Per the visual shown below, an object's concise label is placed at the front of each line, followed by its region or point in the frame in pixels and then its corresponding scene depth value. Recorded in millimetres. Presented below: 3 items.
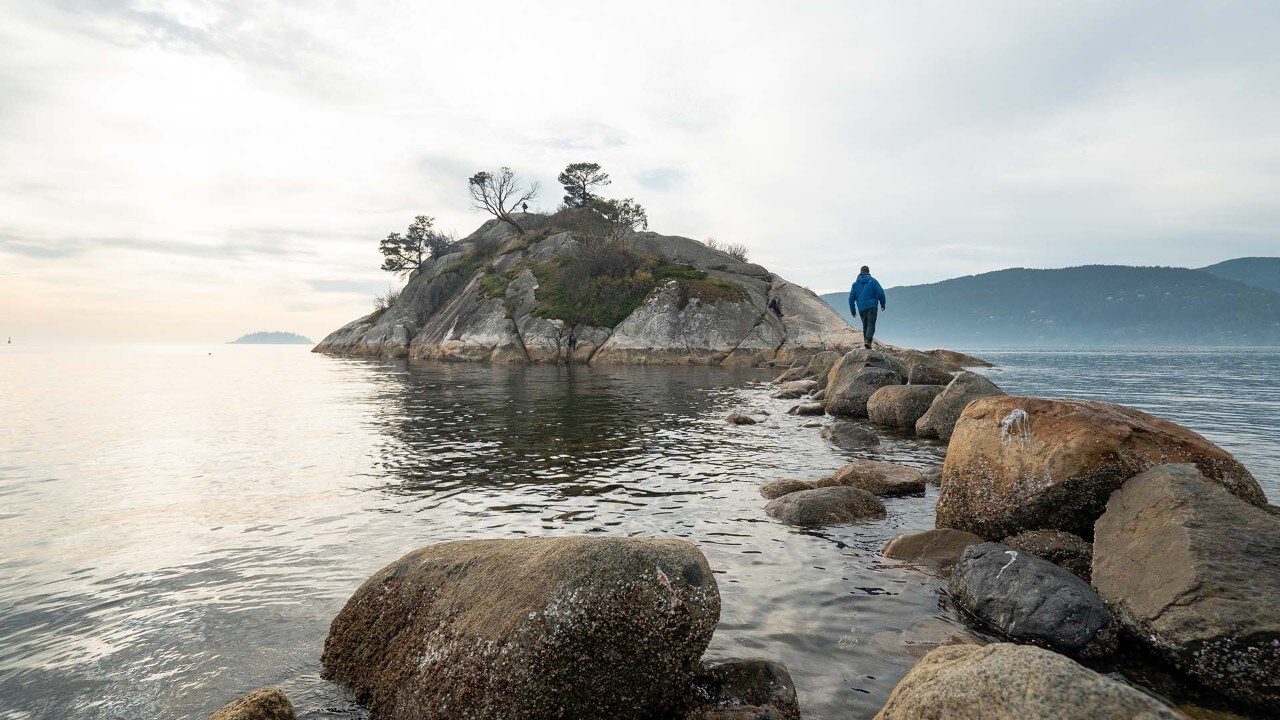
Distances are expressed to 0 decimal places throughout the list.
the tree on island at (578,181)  93000
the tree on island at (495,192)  88625
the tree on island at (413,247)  95562
